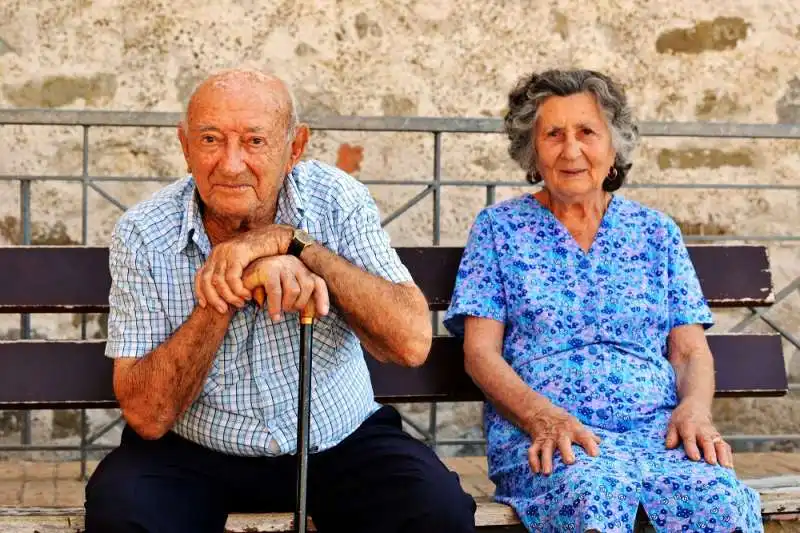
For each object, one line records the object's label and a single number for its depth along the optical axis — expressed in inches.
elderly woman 97.3
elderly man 89.1
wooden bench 109.3
